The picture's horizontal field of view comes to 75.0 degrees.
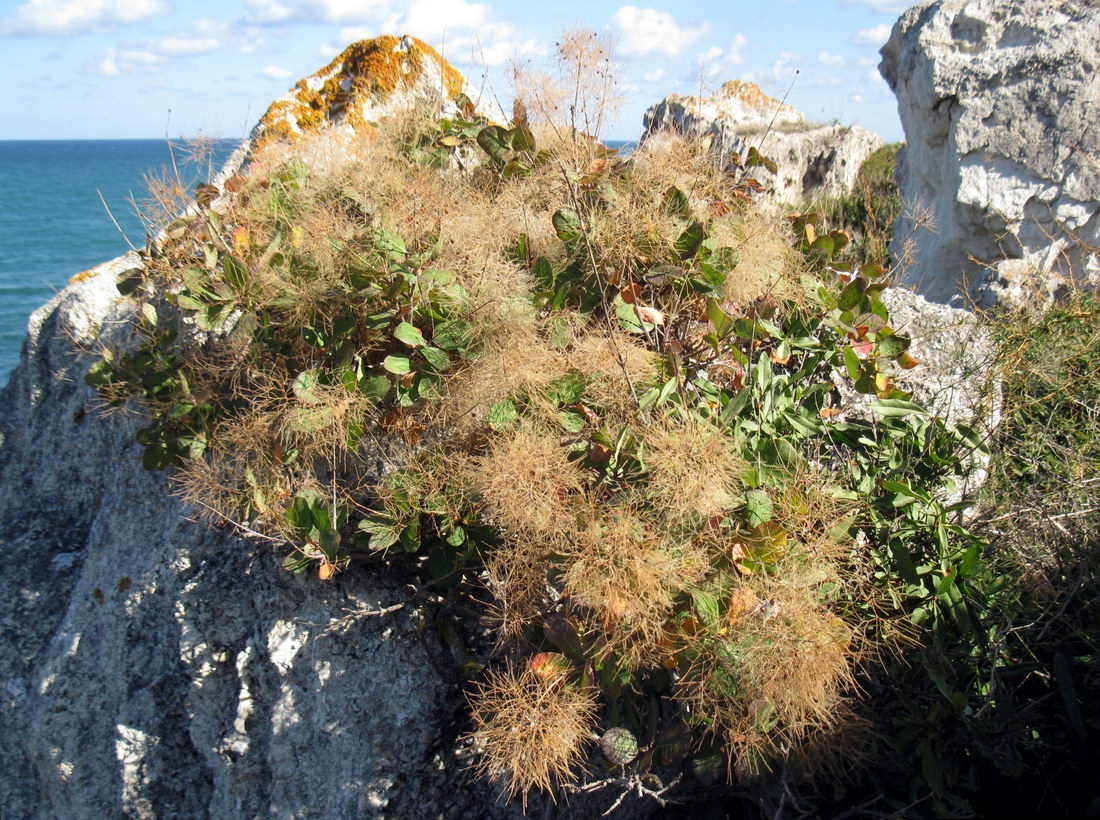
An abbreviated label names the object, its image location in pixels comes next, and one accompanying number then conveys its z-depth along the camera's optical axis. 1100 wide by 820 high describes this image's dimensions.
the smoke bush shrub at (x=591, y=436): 1.62
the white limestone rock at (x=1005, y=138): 3.77
